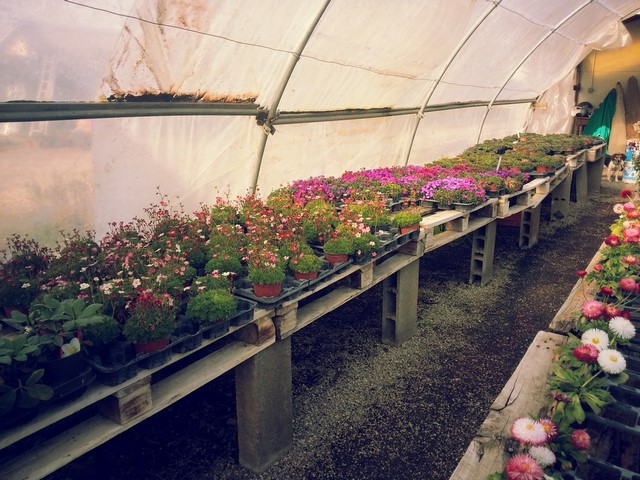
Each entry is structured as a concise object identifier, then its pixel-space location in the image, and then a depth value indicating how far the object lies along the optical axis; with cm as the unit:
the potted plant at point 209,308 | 250
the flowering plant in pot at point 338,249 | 345
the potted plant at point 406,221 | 425
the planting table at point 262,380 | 190
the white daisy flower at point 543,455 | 153
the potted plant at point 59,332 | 193
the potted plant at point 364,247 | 355
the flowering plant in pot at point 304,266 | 316
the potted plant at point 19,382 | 175
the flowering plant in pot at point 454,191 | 522
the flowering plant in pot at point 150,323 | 222
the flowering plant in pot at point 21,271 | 261
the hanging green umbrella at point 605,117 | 1532
